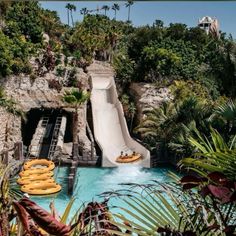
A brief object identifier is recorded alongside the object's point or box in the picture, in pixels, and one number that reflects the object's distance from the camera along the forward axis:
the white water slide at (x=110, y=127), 13.39
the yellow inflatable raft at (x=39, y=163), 10.85
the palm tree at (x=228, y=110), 9.92
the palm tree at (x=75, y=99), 14.22
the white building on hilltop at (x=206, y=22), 46.78
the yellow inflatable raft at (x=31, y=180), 9.57
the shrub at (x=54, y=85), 15.45
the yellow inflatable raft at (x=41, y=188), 9.19
